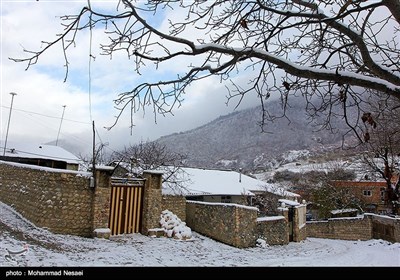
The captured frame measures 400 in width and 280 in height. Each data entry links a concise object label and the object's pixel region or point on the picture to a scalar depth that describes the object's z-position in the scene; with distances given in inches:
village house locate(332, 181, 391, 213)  1301.2
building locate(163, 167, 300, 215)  982.5
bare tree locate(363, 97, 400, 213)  748.8
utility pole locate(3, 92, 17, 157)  942.3
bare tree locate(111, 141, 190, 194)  765.9
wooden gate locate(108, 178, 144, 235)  447.2
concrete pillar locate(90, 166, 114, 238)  413.4
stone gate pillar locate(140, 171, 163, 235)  474.6
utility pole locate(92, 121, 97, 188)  423.5
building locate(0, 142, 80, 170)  977.5
